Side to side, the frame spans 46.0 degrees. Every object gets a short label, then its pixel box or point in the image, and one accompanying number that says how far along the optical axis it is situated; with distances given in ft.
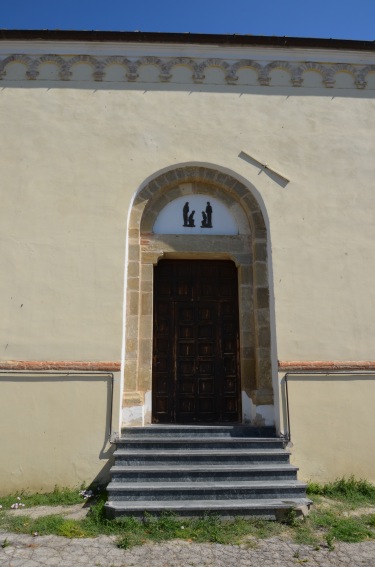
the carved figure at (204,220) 24.30
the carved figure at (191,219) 24.23
